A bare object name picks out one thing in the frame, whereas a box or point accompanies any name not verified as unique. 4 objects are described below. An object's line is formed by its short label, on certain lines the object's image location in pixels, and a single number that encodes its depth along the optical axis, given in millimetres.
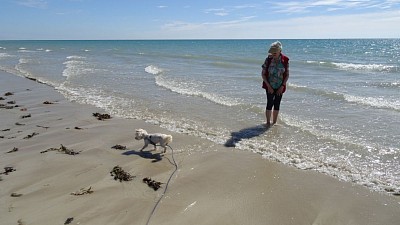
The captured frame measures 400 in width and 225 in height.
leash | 4287
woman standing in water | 8336
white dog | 6425
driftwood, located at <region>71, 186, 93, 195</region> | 4889
